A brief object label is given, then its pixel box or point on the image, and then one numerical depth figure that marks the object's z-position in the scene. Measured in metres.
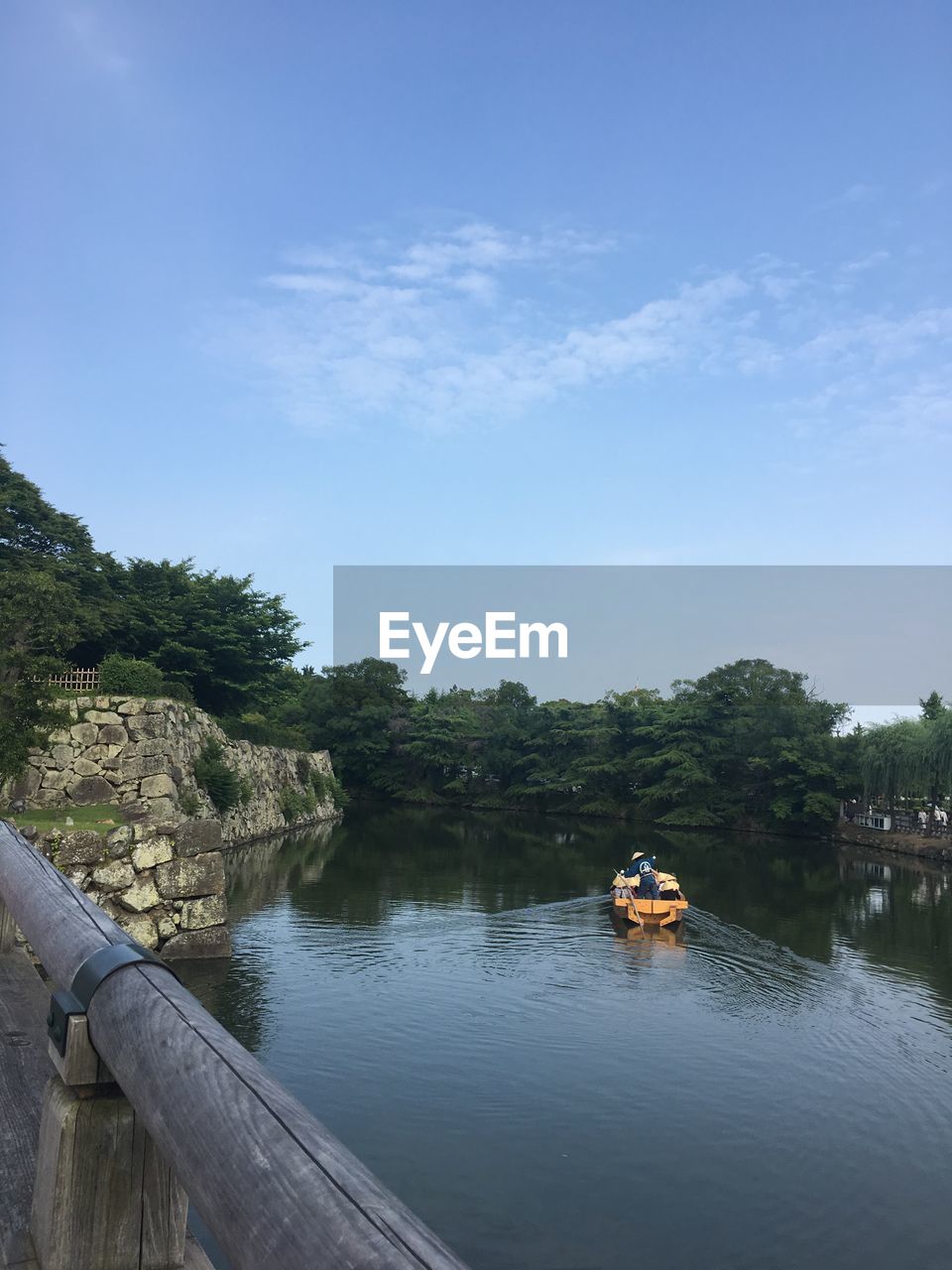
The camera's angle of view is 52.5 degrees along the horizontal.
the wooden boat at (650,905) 16.80
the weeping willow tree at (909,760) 33.94
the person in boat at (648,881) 17.12
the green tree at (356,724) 57.34
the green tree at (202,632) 27.50
